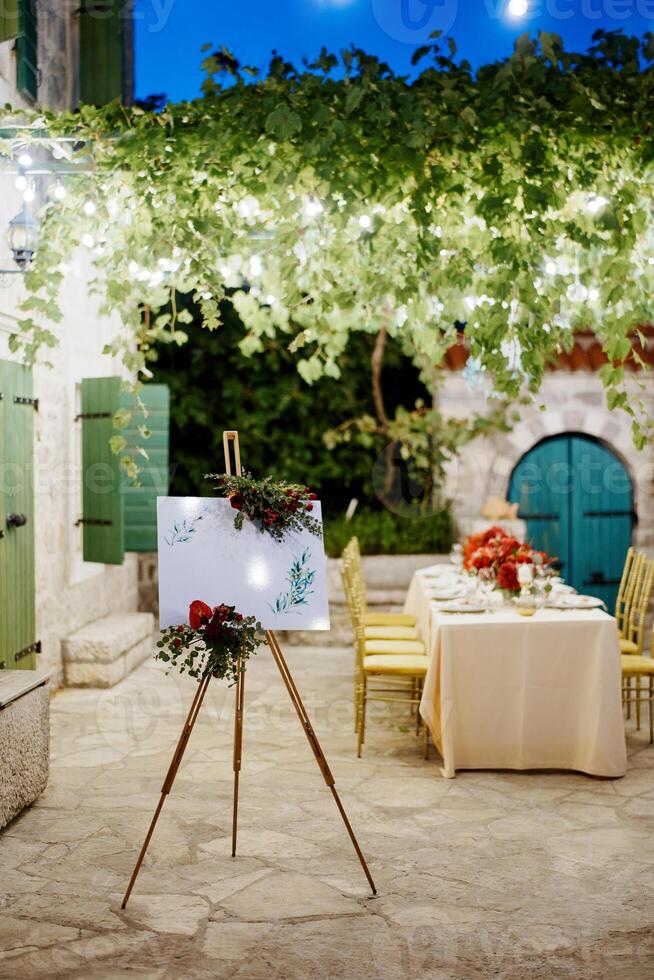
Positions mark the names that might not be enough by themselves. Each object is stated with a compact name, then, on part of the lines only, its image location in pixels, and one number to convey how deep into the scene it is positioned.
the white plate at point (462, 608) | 5.36
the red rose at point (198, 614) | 3.49
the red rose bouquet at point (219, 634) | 3.47
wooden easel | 3.46
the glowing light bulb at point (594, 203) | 4.94
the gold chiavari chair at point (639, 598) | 5.98
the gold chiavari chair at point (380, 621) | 6.60
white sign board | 3.62
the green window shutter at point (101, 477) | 6.91
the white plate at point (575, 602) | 5.42
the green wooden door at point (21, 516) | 5.61
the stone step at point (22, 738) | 4.20
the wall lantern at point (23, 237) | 5.09
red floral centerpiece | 5.61
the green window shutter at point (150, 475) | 7.77
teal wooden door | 9.09
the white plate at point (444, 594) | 5.91
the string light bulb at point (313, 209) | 5.09
